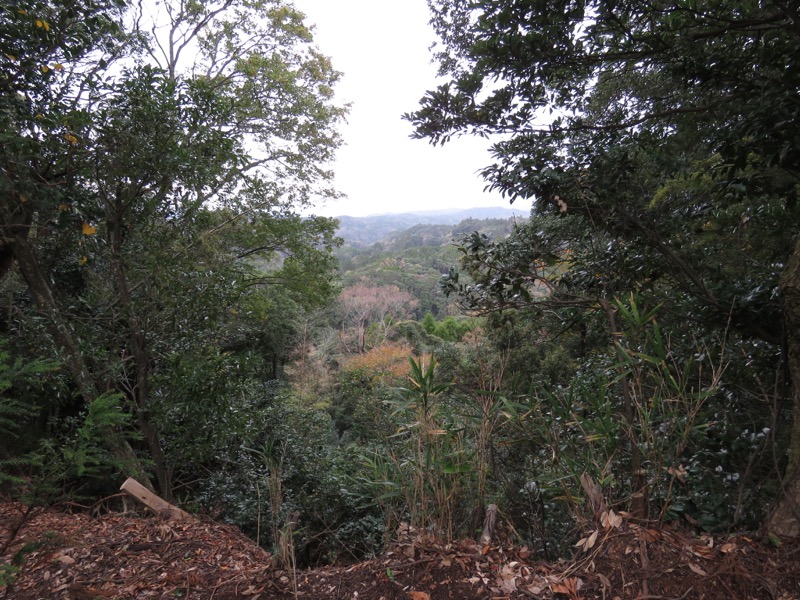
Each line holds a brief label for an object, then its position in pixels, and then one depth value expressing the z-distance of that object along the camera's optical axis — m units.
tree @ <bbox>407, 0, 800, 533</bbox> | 1.99
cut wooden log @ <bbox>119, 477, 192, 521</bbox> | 2.88
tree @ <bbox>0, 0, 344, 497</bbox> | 3.00
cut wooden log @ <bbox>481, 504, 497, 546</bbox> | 1.88
